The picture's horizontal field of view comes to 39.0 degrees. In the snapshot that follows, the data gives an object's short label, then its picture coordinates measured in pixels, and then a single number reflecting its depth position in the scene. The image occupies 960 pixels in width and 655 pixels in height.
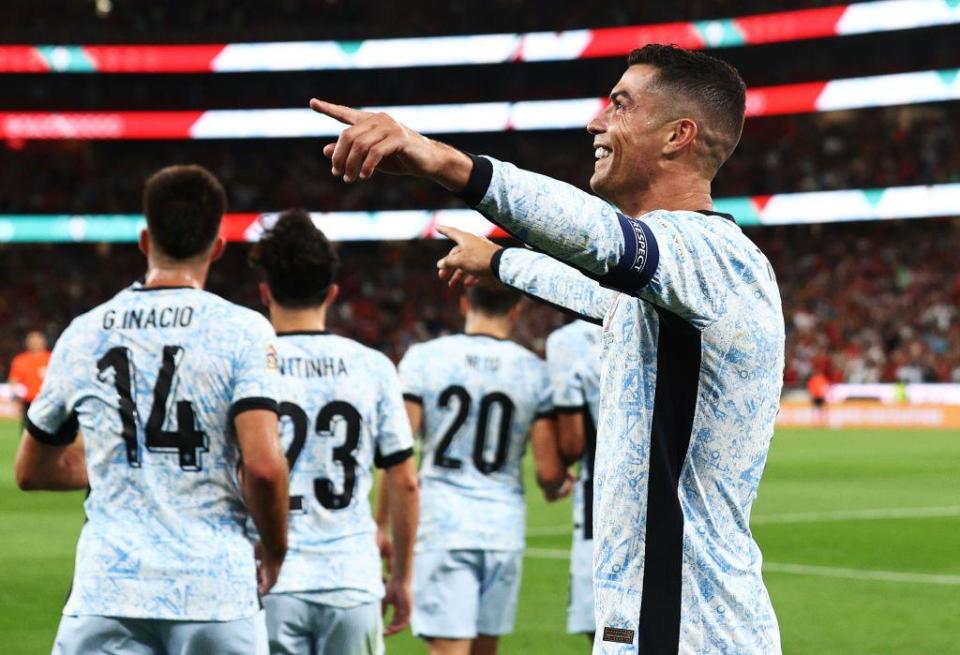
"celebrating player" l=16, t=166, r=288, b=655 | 3.49
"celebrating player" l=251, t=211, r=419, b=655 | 4.54
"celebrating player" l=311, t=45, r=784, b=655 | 2.82
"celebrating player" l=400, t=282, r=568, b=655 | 5.99
